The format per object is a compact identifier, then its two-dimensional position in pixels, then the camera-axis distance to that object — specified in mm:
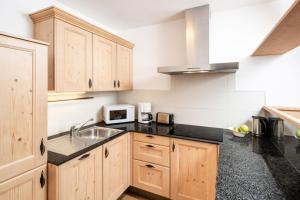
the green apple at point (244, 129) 1772
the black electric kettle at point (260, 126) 1816
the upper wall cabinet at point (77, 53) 1491
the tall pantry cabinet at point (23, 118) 984
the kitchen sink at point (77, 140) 1456
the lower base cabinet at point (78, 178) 1212
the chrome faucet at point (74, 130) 1846
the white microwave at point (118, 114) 2307
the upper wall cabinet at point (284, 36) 863
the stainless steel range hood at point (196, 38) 1935
